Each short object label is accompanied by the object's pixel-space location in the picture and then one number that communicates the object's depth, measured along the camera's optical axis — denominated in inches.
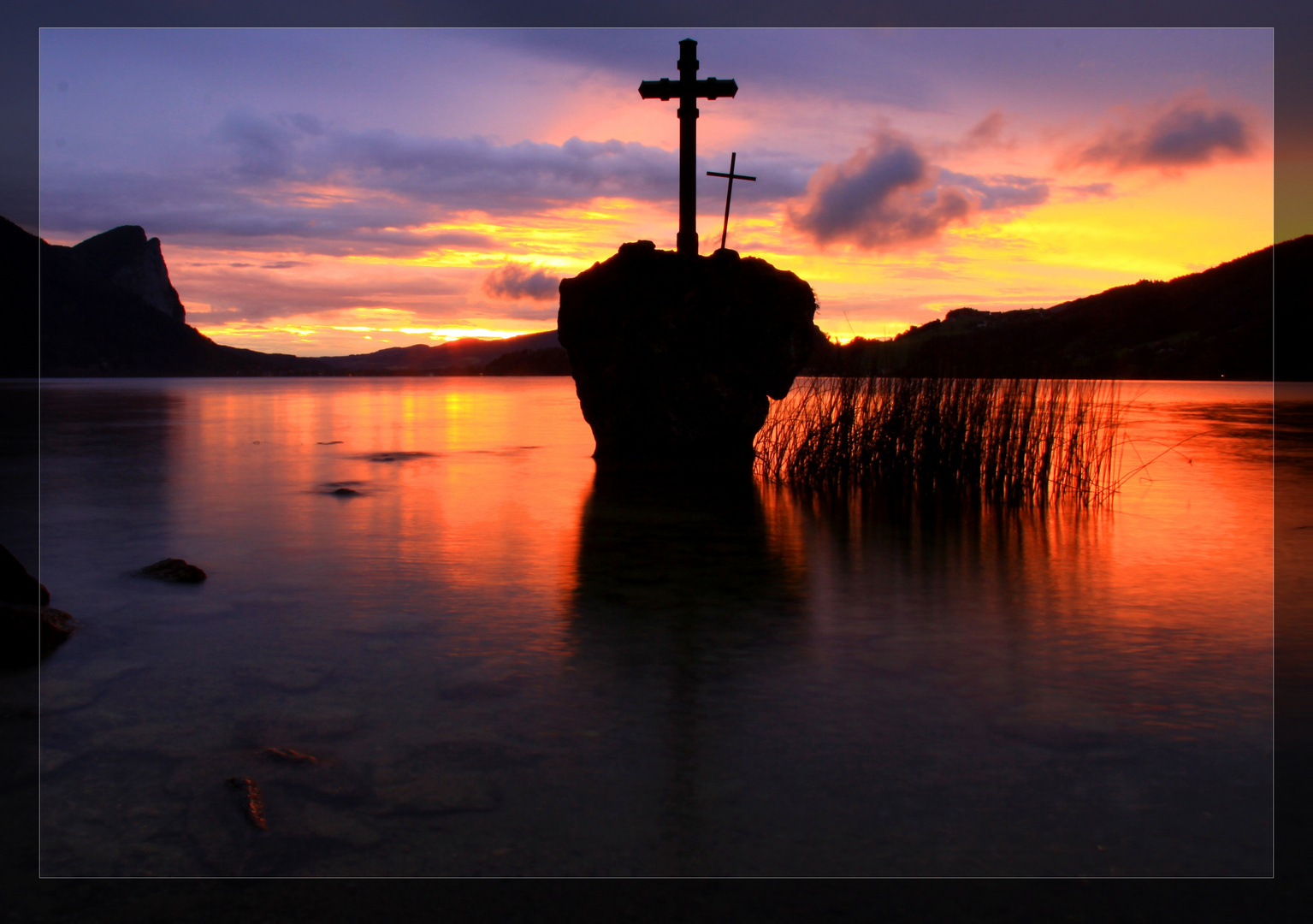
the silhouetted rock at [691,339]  409.1
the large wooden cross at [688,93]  410.3
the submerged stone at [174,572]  207.2
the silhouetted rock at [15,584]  169.2
